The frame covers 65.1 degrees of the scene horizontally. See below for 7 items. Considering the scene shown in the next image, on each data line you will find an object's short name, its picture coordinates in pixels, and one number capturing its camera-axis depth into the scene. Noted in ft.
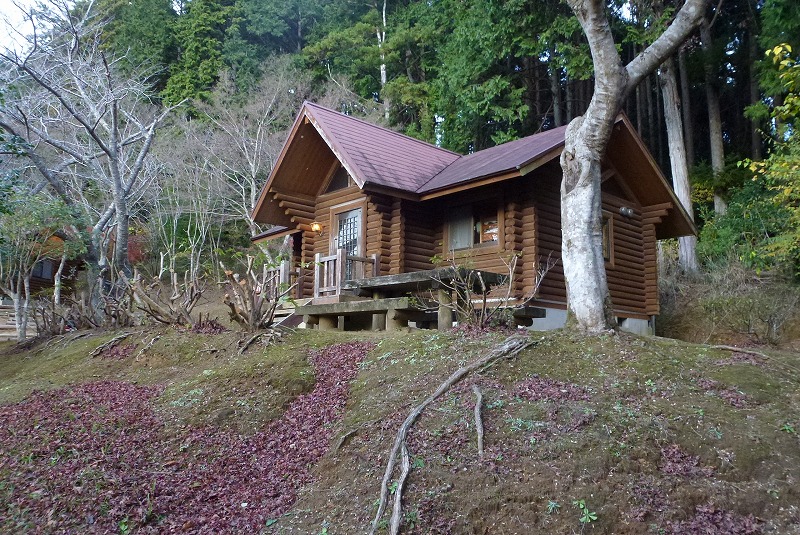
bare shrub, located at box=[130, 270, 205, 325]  37.63
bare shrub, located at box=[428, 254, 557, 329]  29.58
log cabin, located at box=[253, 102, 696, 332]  46.83
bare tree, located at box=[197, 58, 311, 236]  96.53
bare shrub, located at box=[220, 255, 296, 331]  33.12
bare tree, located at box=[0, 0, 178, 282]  51.55
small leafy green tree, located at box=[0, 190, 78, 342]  48.91
